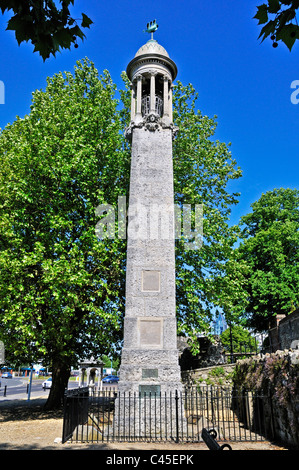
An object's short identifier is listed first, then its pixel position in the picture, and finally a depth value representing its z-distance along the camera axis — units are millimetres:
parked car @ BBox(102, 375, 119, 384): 56612
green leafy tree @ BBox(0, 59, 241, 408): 13758
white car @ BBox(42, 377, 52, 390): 39844
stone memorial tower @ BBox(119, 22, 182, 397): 10844
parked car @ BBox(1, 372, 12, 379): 67062
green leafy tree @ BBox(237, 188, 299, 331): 25656
